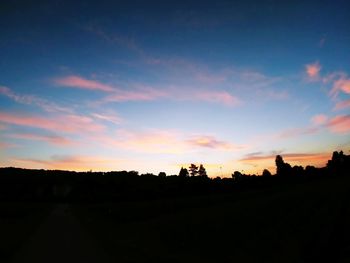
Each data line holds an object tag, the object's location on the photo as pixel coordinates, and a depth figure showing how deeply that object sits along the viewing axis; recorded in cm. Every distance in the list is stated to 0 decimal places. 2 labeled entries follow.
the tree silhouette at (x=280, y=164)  16338
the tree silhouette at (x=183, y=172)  19410
